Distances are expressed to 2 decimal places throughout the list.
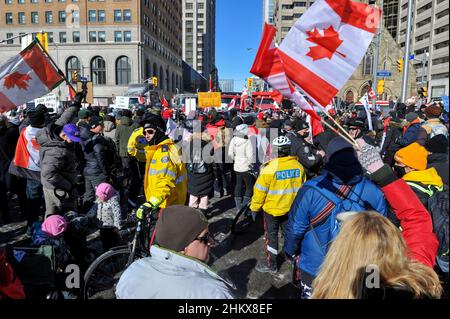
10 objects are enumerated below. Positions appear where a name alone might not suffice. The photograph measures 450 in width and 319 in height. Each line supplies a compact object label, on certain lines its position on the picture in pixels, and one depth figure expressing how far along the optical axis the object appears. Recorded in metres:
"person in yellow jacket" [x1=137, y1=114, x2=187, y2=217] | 3.97
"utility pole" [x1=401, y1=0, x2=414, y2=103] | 14.74
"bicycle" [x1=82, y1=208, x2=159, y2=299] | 3.89
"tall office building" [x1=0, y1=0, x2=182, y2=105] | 57.91
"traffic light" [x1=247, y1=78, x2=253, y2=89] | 37.82
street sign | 18.49
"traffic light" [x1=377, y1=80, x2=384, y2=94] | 26.16
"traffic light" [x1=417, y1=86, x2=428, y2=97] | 19.75
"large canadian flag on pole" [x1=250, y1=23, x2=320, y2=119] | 3.06
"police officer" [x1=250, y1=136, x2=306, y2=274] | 4.42
